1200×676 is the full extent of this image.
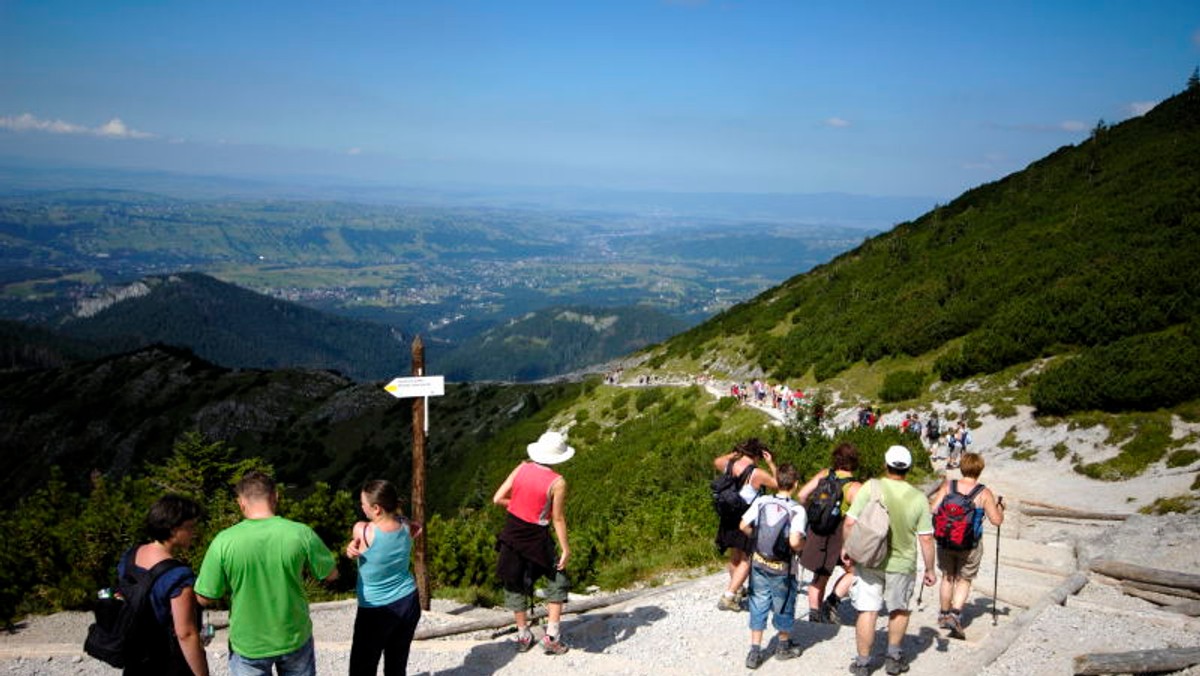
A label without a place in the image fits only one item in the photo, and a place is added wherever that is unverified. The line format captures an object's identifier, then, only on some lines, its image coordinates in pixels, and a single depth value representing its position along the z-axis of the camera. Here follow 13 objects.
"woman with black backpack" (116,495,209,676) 4.54
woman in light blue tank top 5.60
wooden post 8.84
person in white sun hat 6.66
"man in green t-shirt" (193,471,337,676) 4.72
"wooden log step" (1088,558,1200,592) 8.93
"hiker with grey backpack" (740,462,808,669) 6.63
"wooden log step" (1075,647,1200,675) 6.05
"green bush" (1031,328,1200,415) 18.83
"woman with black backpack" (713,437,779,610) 7.49
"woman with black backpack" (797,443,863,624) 6.96
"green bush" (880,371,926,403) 25.58
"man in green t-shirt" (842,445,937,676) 6.36
